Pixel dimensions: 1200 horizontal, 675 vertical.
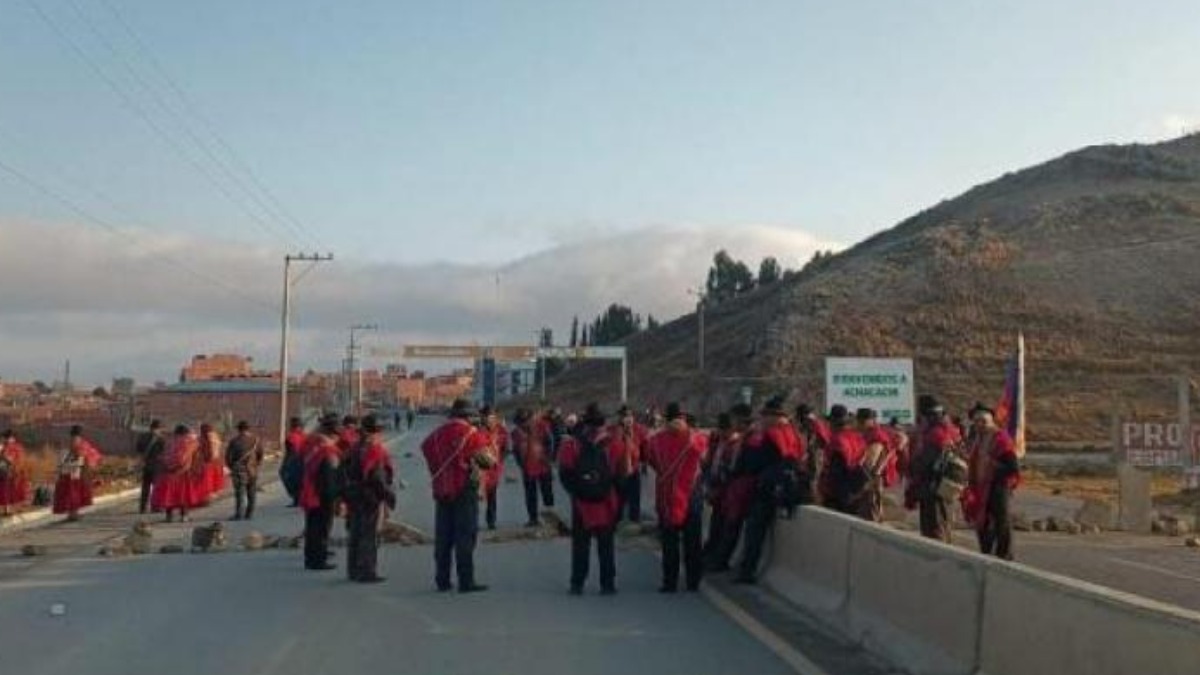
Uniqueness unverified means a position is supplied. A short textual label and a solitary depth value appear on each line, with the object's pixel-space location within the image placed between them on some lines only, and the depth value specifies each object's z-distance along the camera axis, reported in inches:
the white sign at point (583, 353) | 3523.6
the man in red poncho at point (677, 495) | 522.3
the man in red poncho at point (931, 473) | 567.2
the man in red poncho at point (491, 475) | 682.9
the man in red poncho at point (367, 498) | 553.6
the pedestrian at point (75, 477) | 924.6
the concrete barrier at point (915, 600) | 325.1
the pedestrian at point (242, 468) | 936.9
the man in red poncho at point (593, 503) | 516.7
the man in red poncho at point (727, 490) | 549.3
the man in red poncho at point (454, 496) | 526.0
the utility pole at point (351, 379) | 4521.9
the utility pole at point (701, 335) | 3649.9
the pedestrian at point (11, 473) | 901.2
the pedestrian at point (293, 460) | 682.2
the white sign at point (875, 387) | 1020.5
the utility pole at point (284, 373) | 2372.8
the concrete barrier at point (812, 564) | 441.4
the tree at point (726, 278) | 6176.2
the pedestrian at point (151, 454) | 944.3
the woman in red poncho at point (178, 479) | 919.0
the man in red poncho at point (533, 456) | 879.1
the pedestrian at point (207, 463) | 959.0
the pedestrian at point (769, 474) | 524.4
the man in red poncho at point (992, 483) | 510.9
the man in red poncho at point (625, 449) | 531.8
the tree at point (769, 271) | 6022.1
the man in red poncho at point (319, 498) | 596.7
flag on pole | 965.2
